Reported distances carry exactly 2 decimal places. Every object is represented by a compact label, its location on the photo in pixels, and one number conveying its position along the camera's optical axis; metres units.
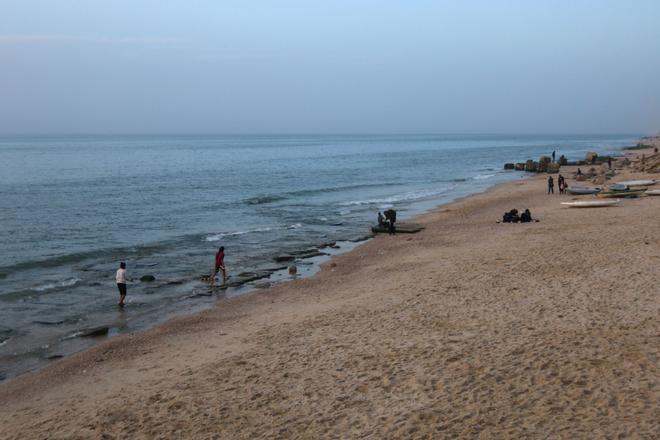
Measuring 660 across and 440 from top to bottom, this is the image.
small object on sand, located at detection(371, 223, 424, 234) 28.61
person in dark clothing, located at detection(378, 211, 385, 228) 29.28
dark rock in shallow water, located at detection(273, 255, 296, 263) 23.78
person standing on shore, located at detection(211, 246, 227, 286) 20.19
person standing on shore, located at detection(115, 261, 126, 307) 17.77
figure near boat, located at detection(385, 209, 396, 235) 28.62
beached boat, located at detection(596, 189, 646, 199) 32.94
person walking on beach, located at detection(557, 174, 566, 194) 41.06
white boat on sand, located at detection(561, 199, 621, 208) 30.12
